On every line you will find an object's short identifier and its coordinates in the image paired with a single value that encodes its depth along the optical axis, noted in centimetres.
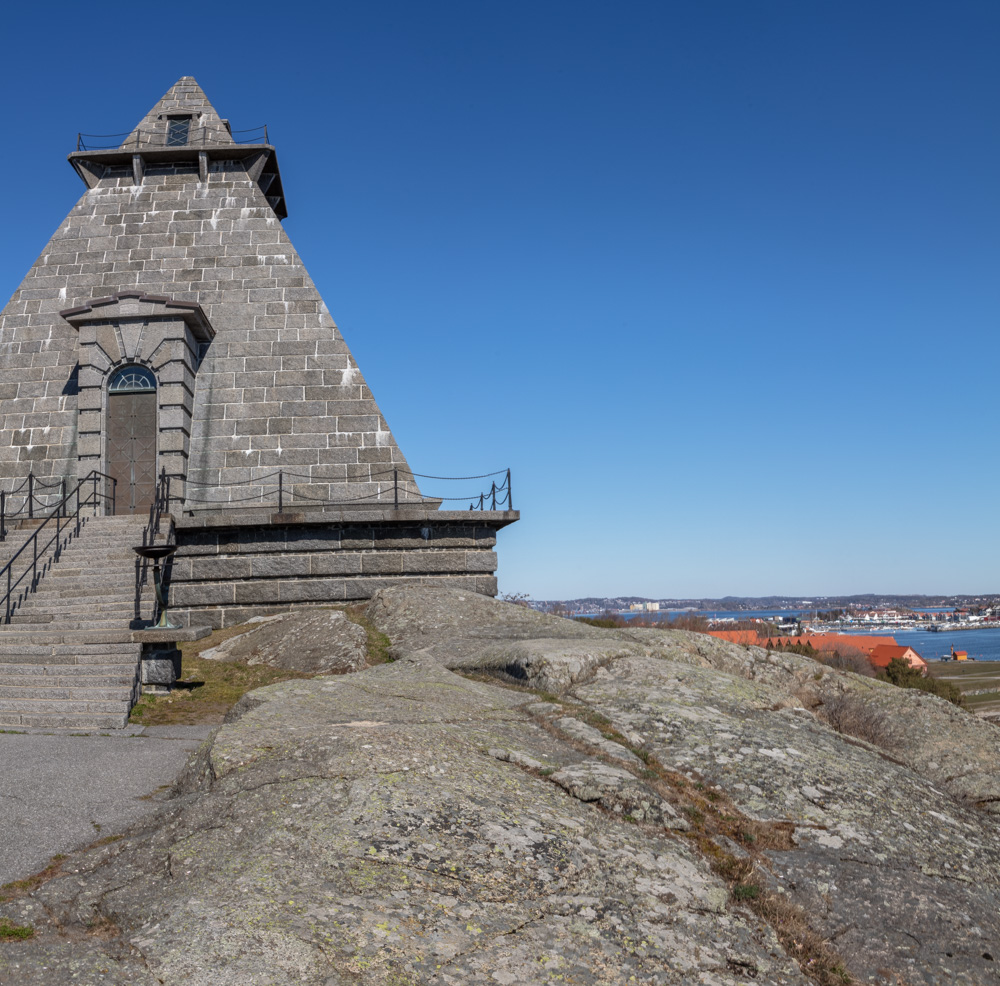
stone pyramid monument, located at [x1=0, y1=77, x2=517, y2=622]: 1638
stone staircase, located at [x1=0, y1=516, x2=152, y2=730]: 1017
